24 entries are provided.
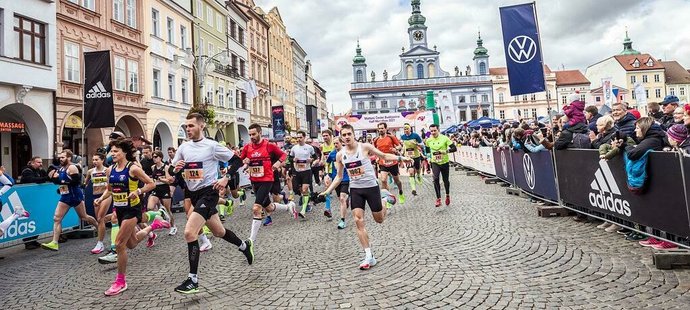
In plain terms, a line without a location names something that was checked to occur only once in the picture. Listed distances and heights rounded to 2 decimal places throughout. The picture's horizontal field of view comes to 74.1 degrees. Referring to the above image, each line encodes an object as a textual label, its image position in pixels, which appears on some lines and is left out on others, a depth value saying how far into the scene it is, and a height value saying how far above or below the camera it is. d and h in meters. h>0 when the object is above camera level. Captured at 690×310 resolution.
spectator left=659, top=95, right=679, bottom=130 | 8.09 +0.81
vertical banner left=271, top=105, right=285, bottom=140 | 30.84 +3.93
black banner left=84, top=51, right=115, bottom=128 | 12.47 +2.68
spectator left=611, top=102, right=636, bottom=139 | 6.99 +0.58
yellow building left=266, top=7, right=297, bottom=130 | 55.81 +14.74
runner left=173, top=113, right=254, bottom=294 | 5.66 +0.17
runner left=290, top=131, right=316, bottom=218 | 11.48 +0.43
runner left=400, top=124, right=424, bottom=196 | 13.13 +0.73
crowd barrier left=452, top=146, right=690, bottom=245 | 5.51 -0.49
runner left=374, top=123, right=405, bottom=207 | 11.46 +0.62
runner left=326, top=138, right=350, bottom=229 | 8.78 -0.13
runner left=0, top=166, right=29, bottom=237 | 8.02 -0.28
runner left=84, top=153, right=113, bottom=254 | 7.78 +0.09
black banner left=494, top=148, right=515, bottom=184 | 13.71 -0.02
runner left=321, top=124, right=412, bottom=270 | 6.39 -0.04
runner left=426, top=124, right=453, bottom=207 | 11.02 +0.22
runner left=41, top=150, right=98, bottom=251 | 8.42 +0.00
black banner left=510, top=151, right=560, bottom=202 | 9.70 -0.28
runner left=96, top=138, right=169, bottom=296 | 5.49 -0.08
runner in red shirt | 8.61 +0.33
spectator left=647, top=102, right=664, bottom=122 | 9.24 +0.88
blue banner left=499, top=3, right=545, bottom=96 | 9.89 +2.49
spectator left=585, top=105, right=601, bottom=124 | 8.84 +0.88
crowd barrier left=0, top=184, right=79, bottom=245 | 8.61 -0.29
